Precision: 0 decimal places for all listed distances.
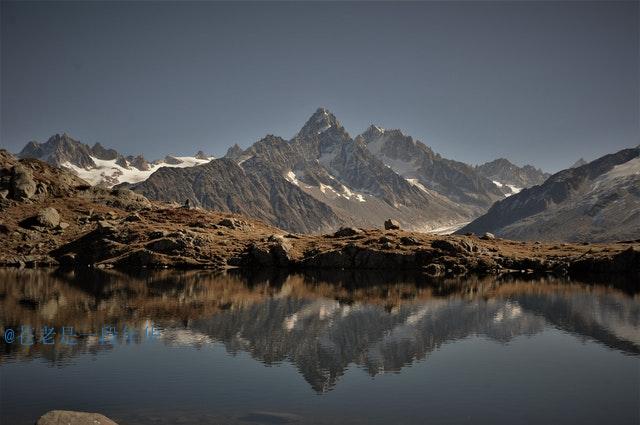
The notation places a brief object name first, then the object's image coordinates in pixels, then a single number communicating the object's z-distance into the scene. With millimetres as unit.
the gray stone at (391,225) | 187000
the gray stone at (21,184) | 165062
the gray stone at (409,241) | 153750
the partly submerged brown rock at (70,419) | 27016
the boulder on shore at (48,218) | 151500
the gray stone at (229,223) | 175375
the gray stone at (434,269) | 136912
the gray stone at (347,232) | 175588
